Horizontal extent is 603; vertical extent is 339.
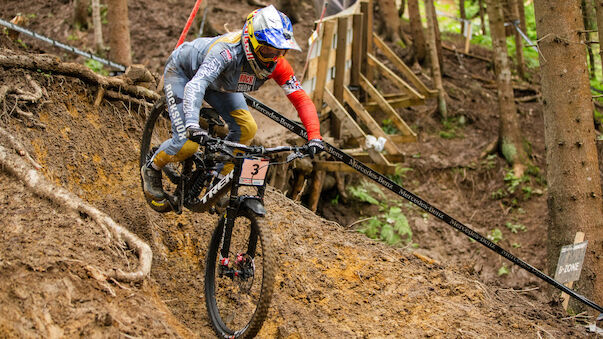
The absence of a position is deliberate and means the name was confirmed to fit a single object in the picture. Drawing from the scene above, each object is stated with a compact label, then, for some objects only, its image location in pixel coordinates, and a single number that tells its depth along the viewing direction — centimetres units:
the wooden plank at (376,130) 977
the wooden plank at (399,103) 1216
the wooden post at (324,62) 961
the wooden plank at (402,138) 1049
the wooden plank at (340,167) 923
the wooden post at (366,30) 1177
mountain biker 447
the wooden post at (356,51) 1088
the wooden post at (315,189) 1016
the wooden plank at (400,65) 1313
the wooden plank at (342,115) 942
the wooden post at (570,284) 631
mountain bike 434
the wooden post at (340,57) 993
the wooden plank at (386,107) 1063
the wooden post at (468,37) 1883
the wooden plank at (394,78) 1202
